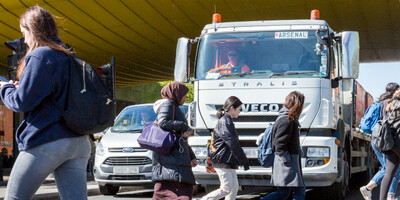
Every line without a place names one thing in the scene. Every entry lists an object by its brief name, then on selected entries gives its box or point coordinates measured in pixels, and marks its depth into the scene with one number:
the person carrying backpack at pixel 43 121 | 3.62
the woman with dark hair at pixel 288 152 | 6.97
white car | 11.65
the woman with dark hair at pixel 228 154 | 7.90
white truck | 9.19
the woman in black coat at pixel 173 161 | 6.02
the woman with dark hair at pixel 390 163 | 8.23
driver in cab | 9.66
